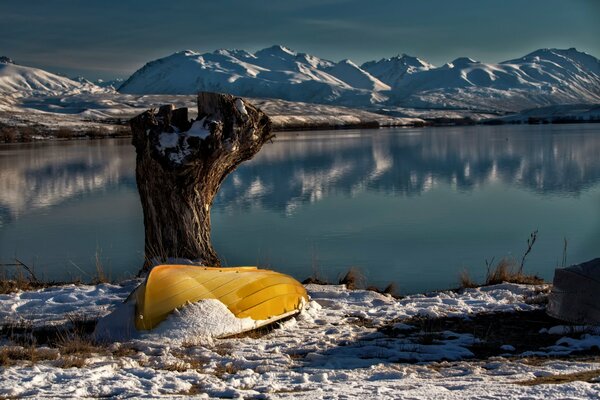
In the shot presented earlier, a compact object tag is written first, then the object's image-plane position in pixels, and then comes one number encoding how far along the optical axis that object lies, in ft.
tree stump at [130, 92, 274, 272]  31.68
